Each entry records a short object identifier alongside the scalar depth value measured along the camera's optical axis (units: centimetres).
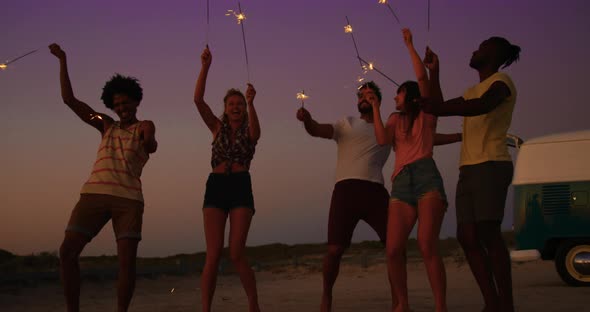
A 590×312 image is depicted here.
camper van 1109
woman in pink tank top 582
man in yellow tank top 523
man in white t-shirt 662
